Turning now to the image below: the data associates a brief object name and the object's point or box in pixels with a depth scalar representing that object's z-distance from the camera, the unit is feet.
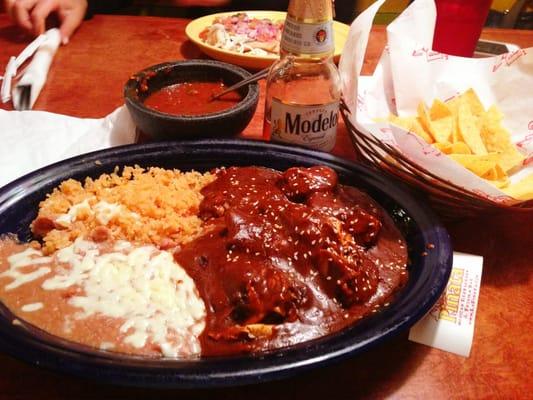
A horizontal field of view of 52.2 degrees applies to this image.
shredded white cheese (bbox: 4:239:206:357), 1.15
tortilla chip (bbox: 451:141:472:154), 1.57
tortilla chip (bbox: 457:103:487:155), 1.59
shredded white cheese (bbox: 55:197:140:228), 1.41
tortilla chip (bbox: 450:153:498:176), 1.48
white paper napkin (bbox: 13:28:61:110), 2.05
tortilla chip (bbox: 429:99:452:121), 1.71
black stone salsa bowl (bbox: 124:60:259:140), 1.65
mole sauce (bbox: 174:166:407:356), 1.17
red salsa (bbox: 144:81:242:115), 1.80
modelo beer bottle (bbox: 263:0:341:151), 1.50
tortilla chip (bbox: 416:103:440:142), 1.63
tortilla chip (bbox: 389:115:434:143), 1.64
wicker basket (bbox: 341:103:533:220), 1.37
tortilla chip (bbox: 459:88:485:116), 1.75
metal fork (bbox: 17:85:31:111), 2.05
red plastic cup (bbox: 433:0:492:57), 2.08
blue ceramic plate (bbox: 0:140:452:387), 1.01
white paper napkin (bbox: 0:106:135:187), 1.71
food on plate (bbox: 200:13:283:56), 2.38
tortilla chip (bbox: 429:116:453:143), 1.62
